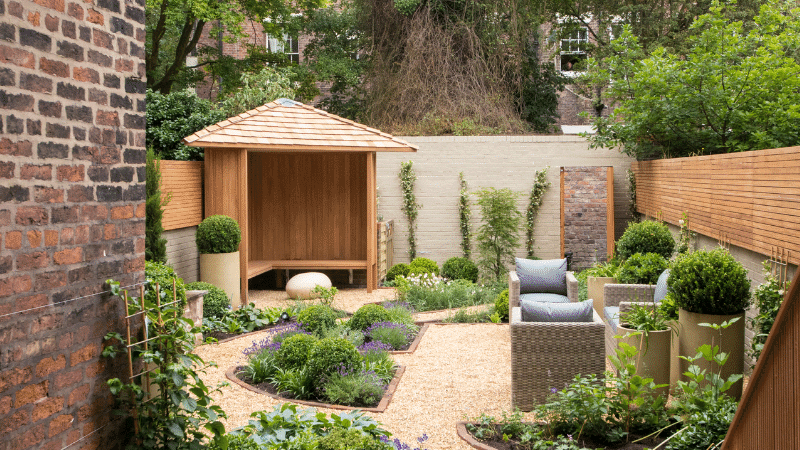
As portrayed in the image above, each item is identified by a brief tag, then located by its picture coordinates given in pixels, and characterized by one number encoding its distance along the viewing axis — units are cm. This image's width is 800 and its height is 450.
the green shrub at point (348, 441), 388
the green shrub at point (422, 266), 1131
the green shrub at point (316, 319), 743
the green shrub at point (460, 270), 1180
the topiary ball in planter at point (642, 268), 736
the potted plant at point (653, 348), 513
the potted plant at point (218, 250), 922
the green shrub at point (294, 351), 607
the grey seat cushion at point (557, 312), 526
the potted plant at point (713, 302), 502
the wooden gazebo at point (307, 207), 1195
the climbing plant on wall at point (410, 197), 1277
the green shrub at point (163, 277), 653
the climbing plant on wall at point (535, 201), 1256
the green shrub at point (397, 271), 1163
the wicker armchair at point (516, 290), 784
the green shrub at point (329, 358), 574
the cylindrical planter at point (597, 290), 795
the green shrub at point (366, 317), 776
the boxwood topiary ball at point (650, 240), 826
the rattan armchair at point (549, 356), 512
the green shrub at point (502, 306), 877
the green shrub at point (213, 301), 838
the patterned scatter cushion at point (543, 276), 820
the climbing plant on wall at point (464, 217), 1274
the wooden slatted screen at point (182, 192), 912
